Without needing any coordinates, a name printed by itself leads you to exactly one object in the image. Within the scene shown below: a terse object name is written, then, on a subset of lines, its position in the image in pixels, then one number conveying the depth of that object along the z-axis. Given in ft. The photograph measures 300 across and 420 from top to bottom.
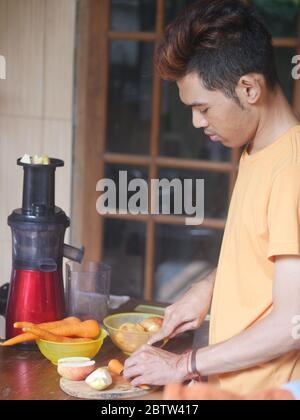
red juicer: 7.93
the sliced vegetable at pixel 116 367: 7.29
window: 12.08
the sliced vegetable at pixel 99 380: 7.02
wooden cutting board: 6.99
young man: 6.65
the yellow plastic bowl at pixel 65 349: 7.47
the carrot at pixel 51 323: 7.63
